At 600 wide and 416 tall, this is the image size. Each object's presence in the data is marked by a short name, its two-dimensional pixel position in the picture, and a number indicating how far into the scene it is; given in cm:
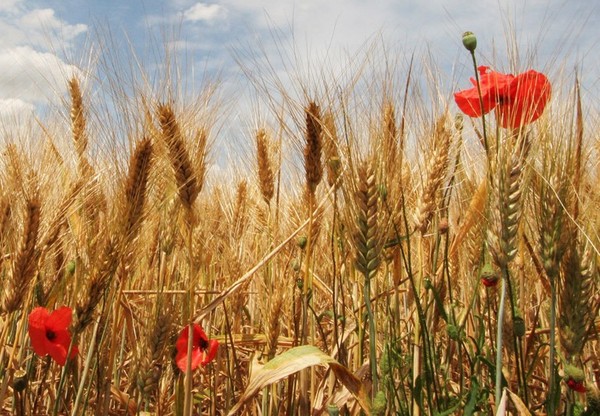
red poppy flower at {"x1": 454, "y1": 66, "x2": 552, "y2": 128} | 47
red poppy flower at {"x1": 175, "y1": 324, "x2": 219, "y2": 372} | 52
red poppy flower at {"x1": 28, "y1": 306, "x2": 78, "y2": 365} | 49
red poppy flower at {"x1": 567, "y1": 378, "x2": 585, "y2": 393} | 42
